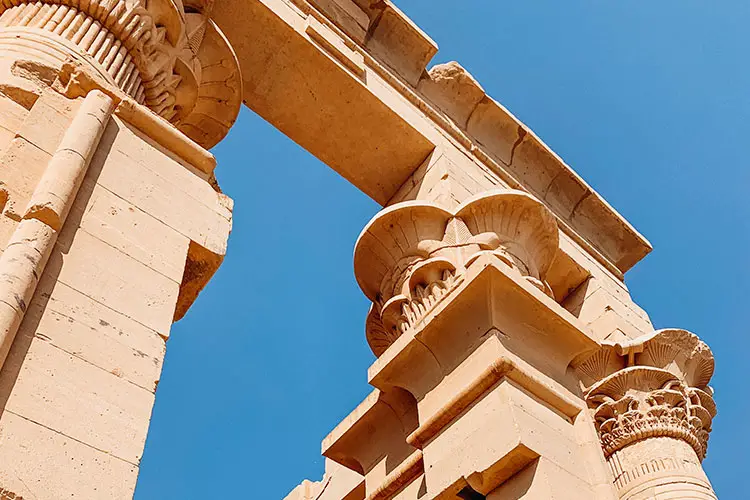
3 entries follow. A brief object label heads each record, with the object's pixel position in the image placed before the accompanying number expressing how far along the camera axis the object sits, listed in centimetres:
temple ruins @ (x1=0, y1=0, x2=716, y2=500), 287
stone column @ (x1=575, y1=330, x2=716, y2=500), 670
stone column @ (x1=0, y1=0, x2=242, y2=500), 259
